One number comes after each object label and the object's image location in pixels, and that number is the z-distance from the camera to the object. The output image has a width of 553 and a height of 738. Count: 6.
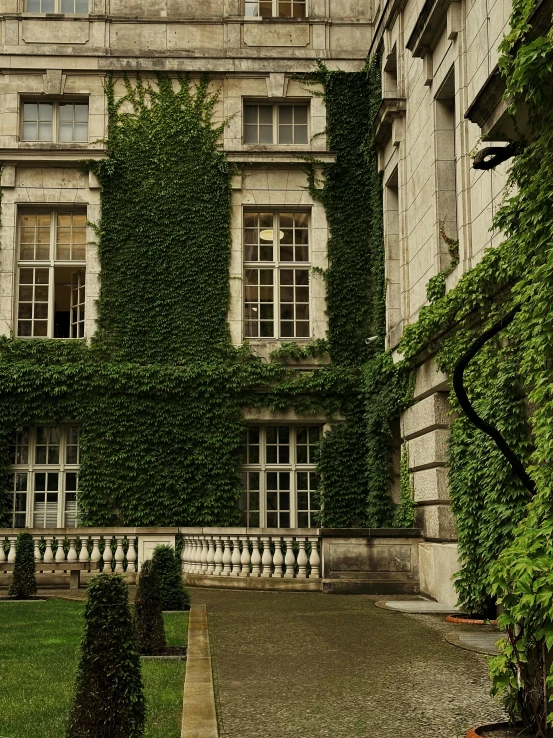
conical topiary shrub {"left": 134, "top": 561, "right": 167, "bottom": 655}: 9.70
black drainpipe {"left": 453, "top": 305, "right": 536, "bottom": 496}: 7.16
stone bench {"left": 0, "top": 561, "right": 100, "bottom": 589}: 18.48
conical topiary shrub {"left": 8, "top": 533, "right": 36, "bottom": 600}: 16.55
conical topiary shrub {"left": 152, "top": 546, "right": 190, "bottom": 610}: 13.69
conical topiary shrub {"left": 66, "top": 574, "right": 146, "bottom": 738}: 5.49
